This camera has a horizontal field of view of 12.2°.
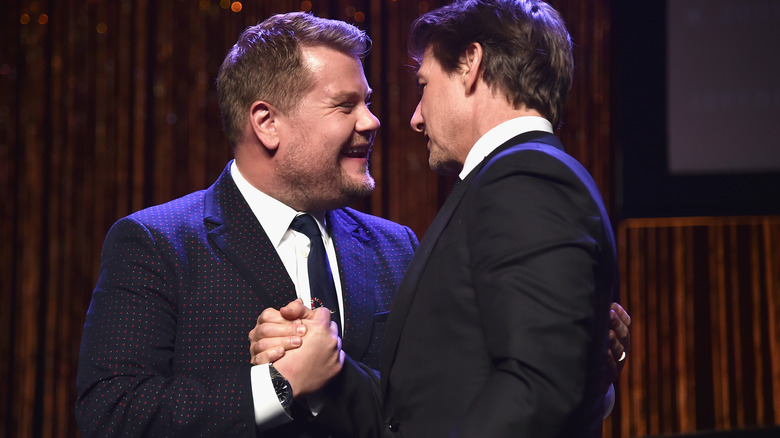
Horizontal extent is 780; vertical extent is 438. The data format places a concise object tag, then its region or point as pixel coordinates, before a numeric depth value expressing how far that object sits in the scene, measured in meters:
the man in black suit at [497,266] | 4.30
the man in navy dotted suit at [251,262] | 4.48
